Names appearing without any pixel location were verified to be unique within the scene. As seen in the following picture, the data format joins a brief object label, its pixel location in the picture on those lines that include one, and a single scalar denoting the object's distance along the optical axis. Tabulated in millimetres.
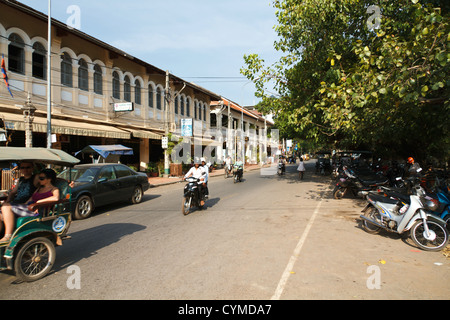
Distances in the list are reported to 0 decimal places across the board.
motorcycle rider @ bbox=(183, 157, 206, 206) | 9278
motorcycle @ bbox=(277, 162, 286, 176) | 24672
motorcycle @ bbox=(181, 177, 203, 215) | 8755
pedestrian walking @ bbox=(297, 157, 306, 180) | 19989
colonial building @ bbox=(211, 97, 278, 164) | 35878
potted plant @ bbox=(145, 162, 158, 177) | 22844
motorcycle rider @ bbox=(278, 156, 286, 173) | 24931
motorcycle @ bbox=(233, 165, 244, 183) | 19062
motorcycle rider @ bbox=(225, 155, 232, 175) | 24462
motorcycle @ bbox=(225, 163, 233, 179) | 24253
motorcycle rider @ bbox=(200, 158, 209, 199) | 9664
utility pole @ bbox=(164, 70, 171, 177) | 22016
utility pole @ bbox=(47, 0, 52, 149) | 12831
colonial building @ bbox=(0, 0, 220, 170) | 13617
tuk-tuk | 3953
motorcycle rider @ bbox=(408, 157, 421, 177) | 11362
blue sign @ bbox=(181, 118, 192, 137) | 24641
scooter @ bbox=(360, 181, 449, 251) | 5492
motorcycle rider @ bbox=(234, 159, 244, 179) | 19111
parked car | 8414
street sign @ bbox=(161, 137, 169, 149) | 21416
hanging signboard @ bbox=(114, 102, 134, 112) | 18353
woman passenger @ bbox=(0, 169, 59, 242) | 4180
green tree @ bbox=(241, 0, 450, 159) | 5535
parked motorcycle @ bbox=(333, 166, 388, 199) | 11180
